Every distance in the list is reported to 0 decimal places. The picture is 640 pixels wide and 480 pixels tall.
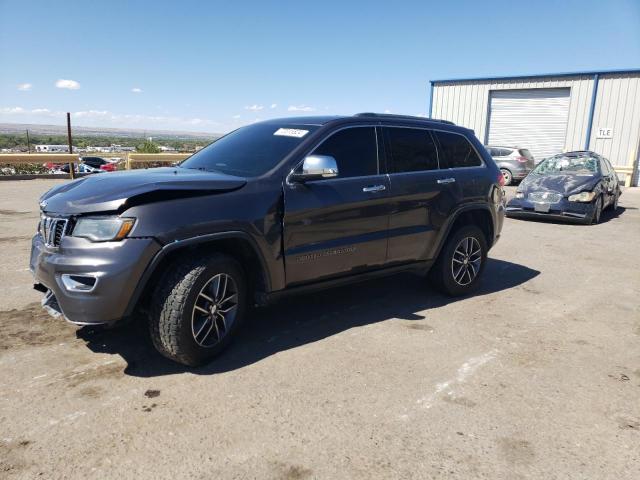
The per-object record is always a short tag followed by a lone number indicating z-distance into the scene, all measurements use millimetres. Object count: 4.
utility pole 17797
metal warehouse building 21578
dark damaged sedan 10523
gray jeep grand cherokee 3203
